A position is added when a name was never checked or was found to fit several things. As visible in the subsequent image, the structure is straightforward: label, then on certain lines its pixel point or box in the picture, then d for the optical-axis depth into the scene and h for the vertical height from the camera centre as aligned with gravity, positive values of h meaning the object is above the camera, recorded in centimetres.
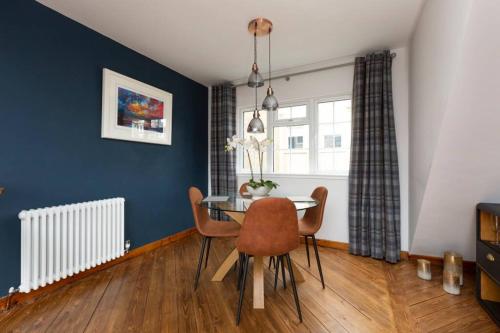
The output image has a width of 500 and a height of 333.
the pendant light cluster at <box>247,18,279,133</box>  216 +79
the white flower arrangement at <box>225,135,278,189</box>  223 +23
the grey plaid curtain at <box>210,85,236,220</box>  375 +45
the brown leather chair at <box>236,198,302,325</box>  153 -41
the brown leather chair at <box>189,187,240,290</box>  209 -56
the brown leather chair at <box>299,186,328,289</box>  211 -49
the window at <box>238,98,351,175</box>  312 +44
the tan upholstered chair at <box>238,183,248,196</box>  282 -25
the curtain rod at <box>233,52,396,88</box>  294 +133
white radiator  182 -63
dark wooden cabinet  168 -65
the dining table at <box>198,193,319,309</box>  178 -36
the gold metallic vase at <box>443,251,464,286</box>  202 -82
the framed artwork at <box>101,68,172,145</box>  249 +68
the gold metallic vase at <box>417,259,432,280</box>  224 -98
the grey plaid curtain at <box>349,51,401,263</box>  264 +3
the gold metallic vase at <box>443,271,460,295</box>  198 -97
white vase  229 -23
